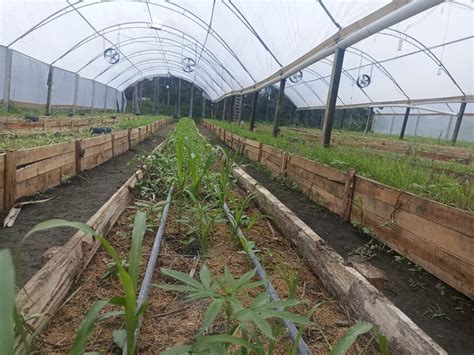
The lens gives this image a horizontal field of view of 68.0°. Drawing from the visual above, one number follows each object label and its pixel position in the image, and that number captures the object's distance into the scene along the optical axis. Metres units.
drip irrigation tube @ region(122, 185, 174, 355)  1.52
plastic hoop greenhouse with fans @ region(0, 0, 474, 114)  6.37
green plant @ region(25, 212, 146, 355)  0.90
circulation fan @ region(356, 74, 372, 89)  10.96
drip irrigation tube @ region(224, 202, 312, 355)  1.25
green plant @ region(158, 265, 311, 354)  0.86
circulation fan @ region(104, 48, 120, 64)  12.02
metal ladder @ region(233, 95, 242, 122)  23.96
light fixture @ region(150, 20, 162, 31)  13.27
